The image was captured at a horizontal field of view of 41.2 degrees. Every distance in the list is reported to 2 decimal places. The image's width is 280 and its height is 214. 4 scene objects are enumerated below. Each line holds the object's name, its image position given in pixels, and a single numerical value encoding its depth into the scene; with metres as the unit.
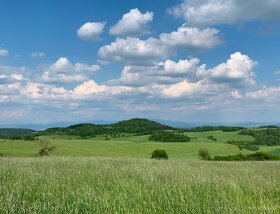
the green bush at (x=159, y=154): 66.93
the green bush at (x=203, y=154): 68.34
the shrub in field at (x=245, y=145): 111.34
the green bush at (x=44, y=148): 59.66
